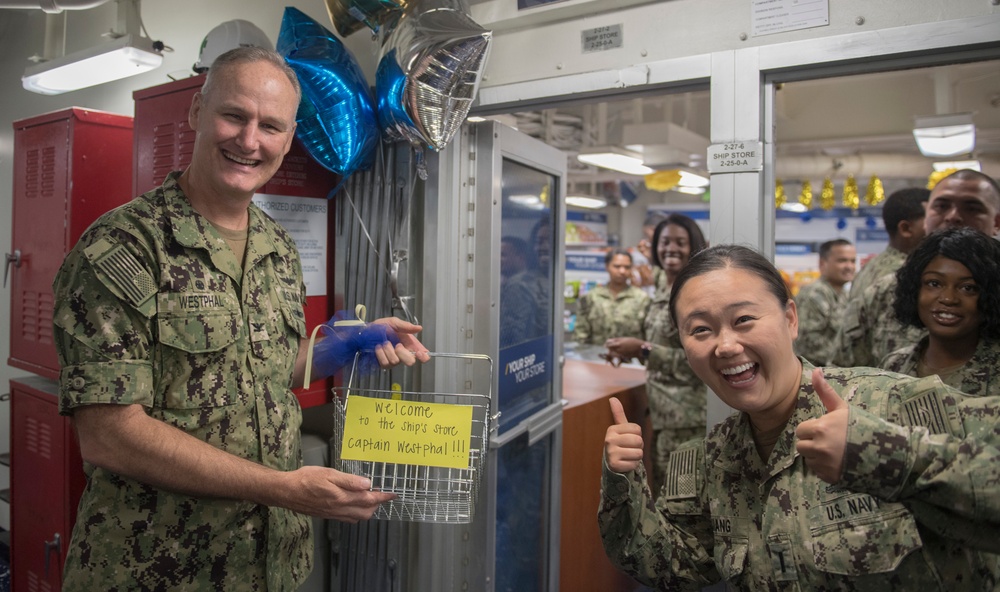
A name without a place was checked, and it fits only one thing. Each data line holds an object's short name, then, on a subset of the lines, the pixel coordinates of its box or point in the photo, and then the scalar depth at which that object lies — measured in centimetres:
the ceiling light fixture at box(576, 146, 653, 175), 552
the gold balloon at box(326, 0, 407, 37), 213
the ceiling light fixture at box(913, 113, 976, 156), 446
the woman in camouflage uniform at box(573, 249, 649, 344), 583
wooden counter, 315
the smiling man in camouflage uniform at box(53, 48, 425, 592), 144
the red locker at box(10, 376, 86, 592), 256
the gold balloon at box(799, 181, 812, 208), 696
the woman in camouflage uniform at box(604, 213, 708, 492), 384
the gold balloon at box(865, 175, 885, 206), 644
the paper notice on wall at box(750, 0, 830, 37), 179
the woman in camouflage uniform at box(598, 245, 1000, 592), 105
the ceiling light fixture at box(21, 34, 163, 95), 286
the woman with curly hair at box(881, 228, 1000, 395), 193
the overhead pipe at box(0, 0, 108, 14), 261
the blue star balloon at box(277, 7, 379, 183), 206
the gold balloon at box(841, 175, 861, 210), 658
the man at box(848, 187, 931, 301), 354
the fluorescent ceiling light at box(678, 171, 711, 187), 769
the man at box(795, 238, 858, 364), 517
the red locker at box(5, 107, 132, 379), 263
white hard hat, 228
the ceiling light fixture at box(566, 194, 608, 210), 1016
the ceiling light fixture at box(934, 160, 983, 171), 678
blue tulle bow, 168
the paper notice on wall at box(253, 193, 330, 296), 231
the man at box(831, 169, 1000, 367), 258
